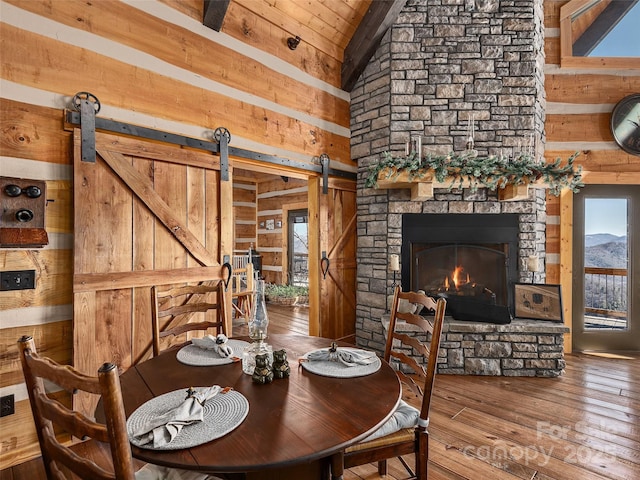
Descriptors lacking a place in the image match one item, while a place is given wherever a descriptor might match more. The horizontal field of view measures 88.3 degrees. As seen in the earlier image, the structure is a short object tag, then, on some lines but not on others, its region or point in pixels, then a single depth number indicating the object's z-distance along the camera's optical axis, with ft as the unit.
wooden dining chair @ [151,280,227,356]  6.03
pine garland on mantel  9.73
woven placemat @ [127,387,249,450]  2.96
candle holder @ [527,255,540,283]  10.70
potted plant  21.33
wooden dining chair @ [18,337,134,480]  2.32
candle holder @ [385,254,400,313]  11.36
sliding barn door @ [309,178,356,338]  12.48
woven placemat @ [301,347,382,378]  4.41
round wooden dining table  2.80
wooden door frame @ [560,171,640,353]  12.76
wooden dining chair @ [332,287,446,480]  4.42
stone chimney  11.19
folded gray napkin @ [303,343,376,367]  4.76
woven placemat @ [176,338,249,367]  4.81
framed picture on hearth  10.33
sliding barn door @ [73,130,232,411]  7.07
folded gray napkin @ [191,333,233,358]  5.07
